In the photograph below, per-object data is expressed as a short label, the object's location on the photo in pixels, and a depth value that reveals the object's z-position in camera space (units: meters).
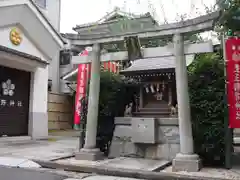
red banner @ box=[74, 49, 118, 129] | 11.73
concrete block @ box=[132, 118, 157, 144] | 8.47
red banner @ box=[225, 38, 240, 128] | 7.05
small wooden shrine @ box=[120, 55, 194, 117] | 9.43
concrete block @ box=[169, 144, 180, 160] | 8.27
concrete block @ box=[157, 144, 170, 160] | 8.41
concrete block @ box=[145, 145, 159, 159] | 8.62
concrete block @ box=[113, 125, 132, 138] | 9.04
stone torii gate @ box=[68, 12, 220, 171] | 7.18
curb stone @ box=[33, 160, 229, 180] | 6.36
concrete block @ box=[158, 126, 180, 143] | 8.35
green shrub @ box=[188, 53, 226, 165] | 7.50
